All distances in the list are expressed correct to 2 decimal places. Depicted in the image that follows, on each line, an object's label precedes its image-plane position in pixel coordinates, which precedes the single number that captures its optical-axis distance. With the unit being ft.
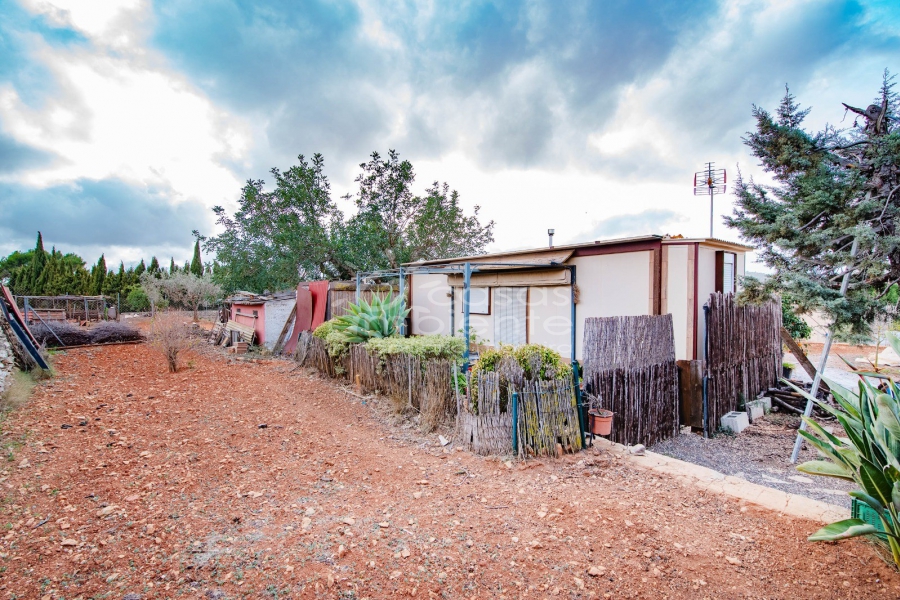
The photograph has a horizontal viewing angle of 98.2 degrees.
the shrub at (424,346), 19.19
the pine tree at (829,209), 15.15
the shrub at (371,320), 23.38
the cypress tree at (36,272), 93.97
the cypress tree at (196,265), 106.01
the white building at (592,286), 19.43
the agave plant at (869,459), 6.32
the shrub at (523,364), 13.53
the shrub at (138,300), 80.33
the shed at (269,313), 39.68
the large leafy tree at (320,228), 46.39
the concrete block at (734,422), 20.20
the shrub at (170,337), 26.05
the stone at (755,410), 22.44
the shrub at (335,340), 23.58
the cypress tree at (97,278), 91.89
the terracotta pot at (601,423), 14.12
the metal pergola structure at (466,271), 19.36
